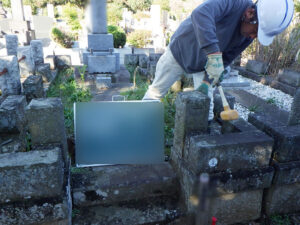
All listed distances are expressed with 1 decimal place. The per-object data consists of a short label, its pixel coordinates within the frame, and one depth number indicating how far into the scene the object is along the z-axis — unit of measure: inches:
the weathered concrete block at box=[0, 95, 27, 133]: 80.4
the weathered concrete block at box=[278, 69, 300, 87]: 204.5
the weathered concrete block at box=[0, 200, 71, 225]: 57.6
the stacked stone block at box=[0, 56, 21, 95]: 129.4
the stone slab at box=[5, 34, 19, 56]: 201.2
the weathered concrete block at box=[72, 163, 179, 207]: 72.9
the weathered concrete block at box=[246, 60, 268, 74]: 250.5
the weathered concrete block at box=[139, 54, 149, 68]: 255.9
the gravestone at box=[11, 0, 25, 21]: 626.6
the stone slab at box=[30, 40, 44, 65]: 223.8
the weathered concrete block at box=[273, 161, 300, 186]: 72.0
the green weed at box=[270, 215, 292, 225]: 74.4
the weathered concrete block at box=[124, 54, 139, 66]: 272.8
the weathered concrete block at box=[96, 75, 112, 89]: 211.6
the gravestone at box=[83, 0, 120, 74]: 268.8
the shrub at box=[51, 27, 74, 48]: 524.6
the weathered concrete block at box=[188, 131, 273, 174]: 65.2
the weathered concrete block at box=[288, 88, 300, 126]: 79.7
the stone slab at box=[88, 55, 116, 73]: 252.1
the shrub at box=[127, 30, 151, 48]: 553.3
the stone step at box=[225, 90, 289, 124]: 169.5
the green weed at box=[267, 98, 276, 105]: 182.5
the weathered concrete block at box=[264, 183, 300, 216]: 74.9
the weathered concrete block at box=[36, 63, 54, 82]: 194.5
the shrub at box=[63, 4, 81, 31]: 692.7
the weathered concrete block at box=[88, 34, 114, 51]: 271.6
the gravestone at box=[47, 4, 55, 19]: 1011.9
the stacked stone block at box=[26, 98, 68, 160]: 65.2
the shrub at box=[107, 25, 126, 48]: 511.8
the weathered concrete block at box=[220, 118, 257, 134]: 77.4
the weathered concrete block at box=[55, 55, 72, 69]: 253.1
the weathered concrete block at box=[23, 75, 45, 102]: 134.9
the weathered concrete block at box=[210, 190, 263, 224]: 71.1
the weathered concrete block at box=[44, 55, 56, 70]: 239.0
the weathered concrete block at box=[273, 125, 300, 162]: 71.4
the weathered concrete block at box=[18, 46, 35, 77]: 183.3
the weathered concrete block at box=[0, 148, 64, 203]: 56.1
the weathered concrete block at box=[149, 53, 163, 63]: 256.5
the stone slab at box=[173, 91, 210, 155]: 71.1
